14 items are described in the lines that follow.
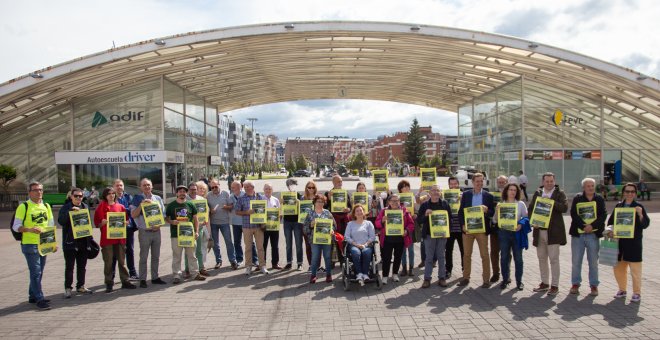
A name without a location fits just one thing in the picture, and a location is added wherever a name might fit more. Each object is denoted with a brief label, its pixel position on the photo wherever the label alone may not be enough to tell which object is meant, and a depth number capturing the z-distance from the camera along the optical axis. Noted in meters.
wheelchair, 7.28
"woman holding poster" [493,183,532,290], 7.11
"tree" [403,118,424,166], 81.44
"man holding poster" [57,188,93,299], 7.03
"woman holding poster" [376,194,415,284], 7.60
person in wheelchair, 7.33
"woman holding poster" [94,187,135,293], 7.33
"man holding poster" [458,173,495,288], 7.41
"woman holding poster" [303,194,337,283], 7.77
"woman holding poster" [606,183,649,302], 6.42
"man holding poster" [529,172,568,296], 6.91
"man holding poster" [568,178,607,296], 6.71
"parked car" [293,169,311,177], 81.16
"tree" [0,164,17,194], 24.51
